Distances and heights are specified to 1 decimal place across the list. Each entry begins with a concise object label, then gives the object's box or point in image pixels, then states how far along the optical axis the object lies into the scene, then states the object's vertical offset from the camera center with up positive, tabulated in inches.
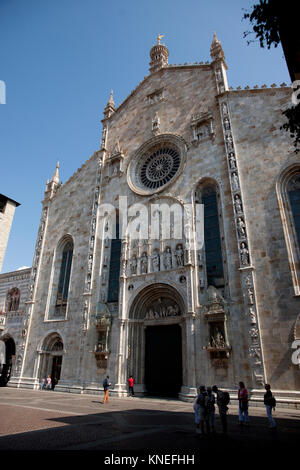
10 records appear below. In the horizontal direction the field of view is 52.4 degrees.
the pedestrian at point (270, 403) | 361.8 -33.8
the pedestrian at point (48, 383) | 894.4 -32.9
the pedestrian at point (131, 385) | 719.1 -29.6
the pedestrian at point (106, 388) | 607.6 -30.8
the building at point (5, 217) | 962.1 +455.2
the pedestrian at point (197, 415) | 315.6 -41.7
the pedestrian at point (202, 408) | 316.4 -34.9
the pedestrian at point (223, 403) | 326.9 -31.2
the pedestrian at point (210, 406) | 327.0 -33.6
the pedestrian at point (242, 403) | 384.2 -35.7
